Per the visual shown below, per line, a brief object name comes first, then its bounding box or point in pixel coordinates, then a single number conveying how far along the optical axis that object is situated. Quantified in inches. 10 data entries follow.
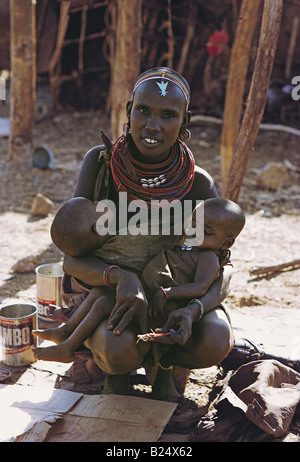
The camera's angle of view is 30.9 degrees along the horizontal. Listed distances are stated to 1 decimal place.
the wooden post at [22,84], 252.8
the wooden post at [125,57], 210.4
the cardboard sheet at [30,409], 88.6
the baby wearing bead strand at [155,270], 95.0
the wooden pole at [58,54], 356.2
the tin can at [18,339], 114.7
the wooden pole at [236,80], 203.8
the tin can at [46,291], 133.2
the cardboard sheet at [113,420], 90.4
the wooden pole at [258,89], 148.6
